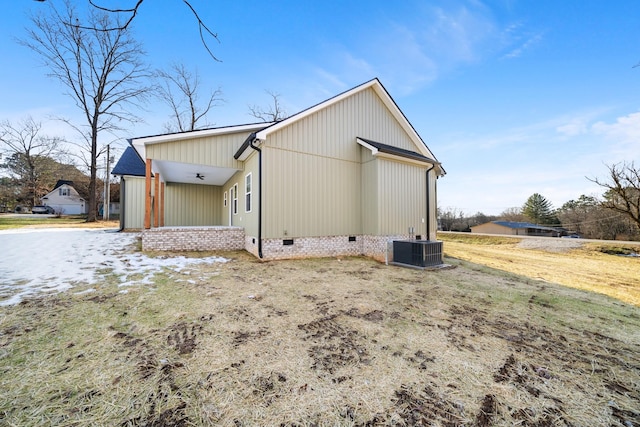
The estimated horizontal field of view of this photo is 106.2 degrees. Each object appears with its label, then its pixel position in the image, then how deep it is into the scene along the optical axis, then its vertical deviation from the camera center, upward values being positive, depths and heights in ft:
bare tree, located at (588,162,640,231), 49.55 +7.20
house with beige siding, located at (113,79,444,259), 25.16 +4.57
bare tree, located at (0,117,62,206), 75.10 +22.11
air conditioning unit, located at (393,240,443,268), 22.98 -3.48
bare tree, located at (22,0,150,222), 52.42 +32.39
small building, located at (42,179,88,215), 112.57 +8.91
